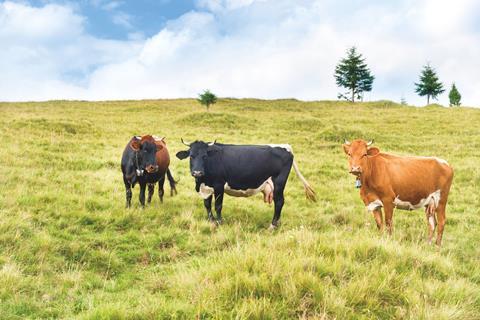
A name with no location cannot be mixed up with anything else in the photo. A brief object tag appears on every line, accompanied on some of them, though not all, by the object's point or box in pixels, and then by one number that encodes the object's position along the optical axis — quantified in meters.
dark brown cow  9.60
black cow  9.45
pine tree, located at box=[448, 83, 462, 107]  69.00
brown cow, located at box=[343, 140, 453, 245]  8.17
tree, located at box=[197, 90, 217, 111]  46.03
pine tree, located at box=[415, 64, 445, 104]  68.06
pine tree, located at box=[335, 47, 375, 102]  68.88
